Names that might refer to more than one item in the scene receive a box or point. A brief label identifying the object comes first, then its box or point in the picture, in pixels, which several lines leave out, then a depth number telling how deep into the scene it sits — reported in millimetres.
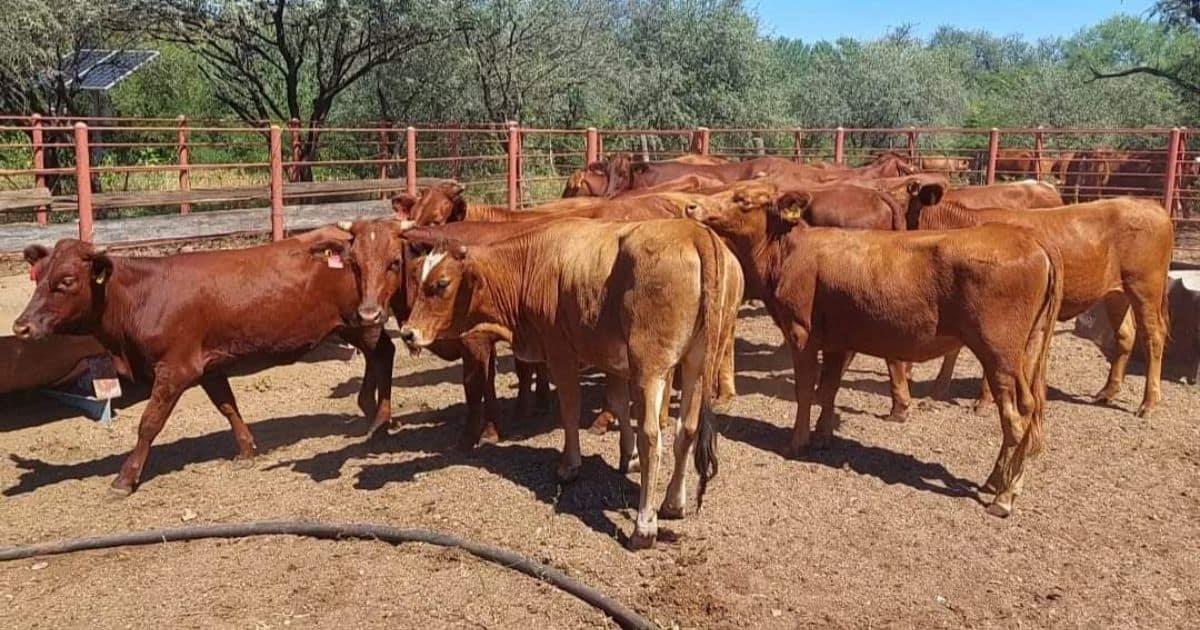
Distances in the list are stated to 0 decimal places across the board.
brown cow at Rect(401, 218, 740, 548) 4914
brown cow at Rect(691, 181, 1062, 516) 5625
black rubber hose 4902
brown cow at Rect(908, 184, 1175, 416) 7262
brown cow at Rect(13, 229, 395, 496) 5952
